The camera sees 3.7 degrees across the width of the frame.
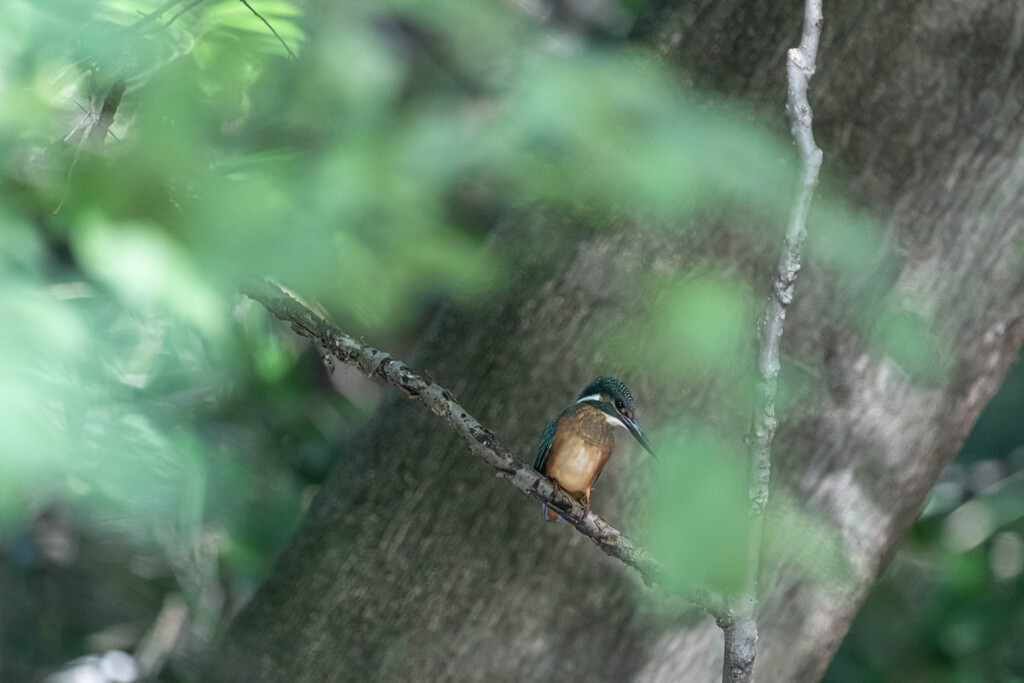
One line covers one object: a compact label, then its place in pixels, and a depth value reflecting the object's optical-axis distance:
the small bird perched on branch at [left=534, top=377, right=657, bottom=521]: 10.33
